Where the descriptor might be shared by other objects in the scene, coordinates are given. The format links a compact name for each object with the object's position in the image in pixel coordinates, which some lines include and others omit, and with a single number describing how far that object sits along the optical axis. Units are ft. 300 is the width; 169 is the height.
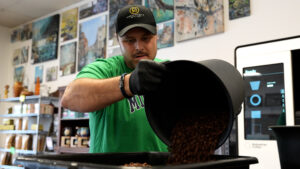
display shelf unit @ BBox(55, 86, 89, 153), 13.16
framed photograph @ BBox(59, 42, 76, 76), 15.03
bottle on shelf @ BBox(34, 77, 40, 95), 15.88
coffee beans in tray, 3.47
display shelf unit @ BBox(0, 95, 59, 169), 14.79
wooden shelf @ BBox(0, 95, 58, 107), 15.24
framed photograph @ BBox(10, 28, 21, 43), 19.24
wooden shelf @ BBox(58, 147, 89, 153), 12.34
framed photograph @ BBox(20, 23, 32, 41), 18.28
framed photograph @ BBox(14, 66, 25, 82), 18.20
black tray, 2.30
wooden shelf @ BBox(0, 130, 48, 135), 14.78
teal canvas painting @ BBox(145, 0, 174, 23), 11.41
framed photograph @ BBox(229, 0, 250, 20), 9.33
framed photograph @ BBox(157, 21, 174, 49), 11.34
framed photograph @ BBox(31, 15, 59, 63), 16.52
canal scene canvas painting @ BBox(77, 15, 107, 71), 13.75
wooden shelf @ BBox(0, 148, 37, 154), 14.62
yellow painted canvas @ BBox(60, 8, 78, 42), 15.46
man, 4.00
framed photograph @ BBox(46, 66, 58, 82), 16.02
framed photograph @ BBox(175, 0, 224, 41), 9.98
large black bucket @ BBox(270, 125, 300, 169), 3.01
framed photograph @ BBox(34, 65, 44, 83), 16.87
